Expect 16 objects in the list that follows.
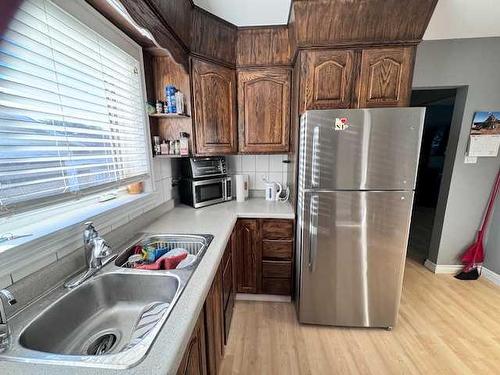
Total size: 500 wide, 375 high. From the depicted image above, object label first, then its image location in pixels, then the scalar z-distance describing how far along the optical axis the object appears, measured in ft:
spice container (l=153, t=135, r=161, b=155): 5.75
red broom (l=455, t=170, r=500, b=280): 7.49
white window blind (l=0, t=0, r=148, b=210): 2.56
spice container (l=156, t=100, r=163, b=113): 5.57
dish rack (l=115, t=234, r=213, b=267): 4.48
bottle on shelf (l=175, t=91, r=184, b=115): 5.54
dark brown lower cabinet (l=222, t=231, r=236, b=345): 4.77
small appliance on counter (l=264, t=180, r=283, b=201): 7.45
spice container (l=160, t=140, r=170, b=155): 5.83
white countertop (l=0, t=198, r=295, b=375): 1.82
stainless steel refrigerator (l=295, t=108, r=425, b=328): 4.74
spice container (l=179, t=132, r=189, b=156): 5.95
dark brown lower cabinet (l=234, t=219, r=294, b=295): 6.25
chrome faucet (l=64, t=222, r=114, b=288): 3.18
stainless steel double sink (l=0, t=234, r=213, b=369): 1.96
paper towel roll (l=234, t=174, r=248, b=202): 7.40
